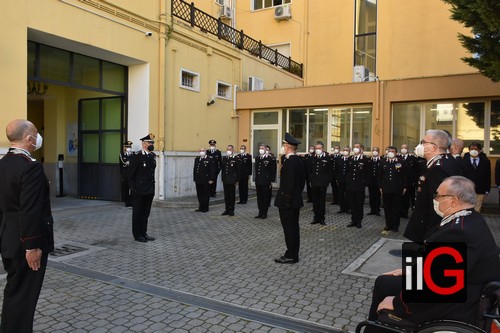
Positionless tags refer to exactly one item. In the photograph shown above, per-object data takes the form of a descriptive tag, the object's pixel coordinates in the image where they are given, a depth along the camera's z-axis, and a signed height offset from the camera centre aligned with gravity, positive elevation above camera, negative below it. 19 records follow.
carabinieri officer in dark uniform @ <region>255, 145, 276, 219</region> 10.37 -0.59
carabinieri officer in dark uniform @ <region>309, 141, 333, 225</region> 9.55 -0.59
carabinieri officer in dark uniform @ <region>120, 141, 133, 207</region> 11.62 -0.62
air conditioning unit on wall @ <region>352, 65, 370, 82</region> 15.49 +3.18
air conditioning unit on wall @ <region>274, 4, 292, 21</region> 19.64 +7.00
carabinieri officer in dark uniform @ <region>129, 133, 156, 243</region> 7.36 -0.67
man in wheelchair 2.68 -0.70
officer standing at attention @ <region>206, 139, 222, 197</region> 11.61 -0.05
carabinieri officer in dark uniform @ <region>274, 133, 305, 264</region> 6.04 -0.72
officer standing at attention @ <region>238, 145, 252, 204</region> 12.31 -0.61
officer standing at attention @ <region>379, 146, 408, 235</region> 8.43 -0.74
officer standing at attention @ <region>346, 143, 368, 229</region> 9.14 -0.74
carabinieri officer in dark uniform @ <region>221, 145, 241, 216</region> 10.55 -0.61
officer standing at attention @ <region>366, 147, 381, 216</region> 10.60 -0.70
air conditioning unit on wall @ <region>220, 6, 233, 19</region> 17.98 +6.40
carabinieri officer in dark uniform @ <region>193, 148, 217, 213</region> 10.77 -0.64
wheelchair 2.61 -1.09
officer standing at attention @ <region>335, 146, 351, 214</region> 11.06 -0.63
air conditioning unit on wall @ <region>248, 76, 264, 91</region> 16.34 +2.89
